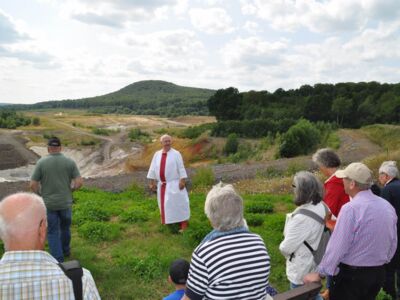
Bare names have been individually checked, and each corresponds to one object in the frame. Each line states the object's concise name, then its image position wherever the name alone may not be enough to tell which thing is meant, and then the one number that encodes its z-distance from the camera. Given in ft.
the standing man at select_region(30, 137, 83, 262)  21.50
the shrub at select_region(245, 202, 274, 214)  34.58
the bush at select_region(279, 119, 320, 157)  118.11
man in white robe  28.86
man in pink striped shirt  12.55
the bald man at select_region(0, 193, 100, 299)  7.37
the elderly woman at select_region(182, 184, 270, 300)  9.42
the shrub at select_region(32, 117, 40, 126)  375.62
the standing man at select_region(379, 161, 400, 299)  17.88
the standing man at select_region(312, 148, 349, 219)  15.33
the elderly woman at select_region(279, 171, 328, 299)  13.09
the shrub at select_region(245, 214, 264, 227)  30.46
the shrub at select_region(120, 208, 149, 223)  31.40
